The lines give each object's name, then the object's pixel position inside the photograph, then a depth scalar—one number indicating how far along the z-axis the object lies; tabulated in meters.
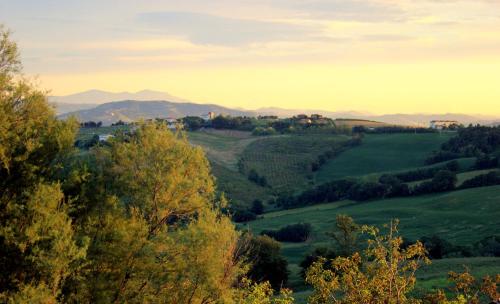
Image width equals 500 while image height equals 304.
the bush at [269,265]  67.25
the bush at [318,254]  65.50
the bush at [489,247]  67.50
